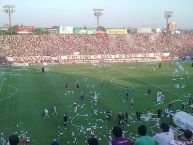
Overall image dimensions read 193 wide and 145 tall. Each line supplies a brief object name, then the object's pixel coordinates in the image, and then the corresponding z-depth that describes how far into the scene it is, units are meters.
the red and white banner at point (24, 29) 70.04
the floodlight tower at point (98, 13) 77.20
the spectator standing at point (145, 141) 6.43
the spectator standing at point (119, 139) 6.54
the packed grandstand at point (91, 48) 55.56
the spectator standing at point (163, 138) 6.89
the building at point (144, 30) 82.94
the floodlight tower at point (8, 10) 62.65
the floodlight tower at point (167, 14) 81.64
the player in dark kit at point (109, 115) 21.20
